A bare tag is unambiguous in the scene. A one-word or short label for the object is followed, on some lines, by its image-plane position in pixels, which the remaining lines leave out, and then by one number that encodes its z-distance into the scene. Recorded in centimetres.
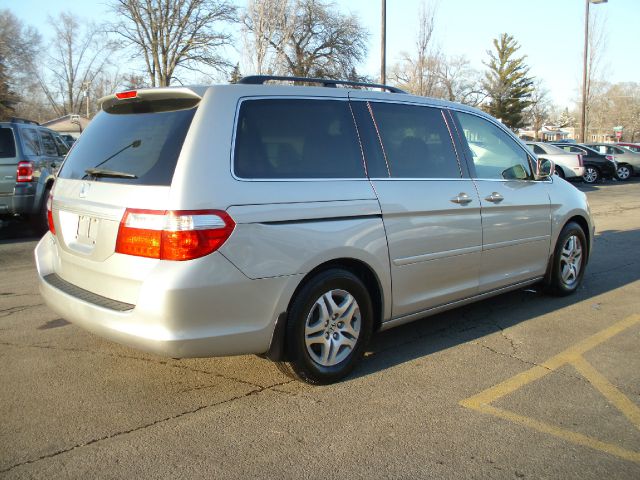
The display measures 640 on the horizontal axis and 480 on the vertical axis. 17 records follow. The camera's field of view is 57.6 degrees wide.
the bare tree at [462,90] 4541
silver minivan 306
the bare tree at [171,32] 3272
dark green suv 912
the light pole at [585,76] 3095
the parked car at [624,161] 2655
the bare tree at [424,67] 2830
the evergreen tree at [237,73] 2598
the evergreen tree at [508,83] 5822
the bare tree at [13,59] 3969
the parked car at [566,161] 2228
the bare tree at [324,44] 3562
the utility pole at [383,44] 1691
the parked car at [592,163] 2402
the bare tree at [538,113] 6914
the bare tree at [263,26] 2477
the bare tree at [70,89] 7075
